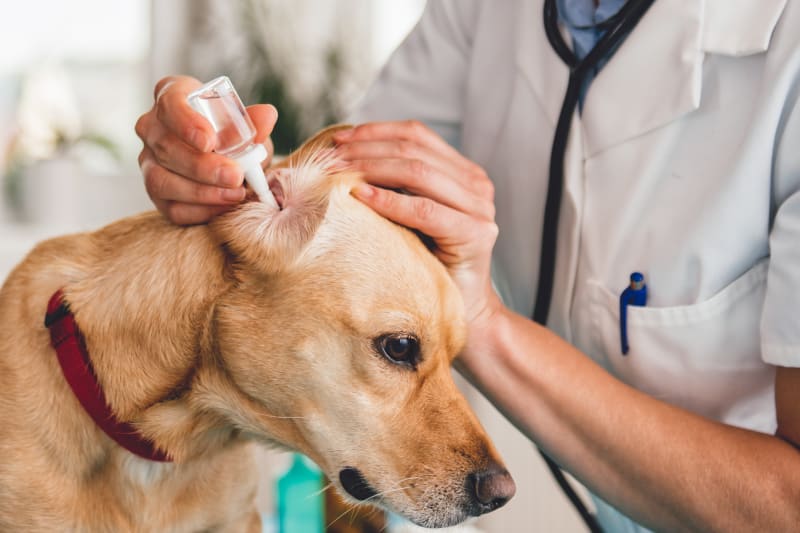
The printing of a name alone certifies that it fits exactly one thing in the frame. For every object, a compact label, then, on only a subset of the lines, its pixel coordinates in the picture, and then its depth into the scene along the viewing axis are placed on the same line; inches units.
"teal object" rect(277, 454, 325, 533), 54.4
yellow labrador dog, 29.5
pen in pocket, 34.9
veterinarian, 30.5
